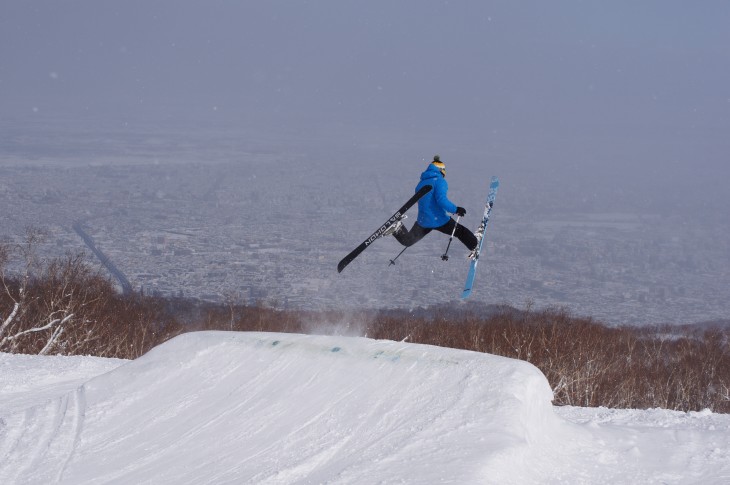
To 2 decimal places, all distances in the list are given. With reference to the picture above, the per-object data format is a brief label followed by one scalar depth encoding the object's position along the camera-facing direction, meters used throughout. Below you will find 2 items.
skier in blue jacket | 22.44
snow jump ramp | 14.87
